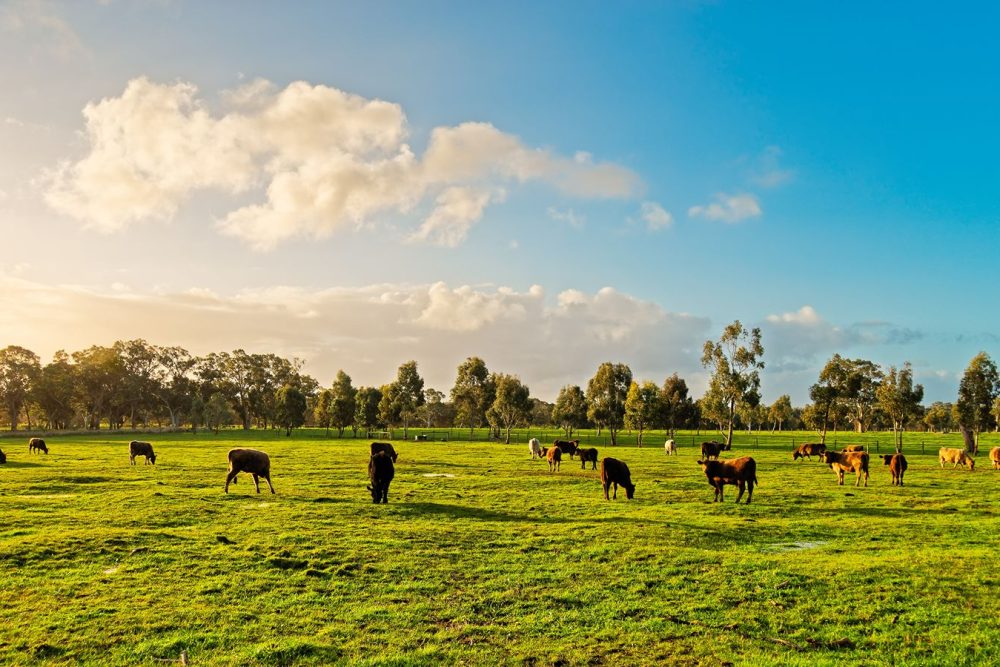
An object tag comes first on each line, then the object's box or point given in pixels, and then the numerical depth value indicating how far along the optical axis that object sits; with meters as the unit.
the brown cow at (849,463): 31.69
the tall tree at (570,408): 97.31
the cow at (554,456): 41.37
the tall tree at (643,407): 78.00
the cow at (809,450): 51.78
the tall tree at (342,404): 106.62
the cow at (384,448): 38.03
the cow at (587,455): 42.88
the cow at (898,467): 31.86
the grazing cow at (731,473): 25.20
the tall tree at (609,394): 85.25
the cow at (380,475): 23.72
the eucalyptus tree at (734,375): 71.62
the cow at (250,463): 26.45
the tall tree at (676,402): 85.19
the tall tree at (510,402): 89.88
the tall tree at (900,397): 65.25
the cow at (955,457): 43.62
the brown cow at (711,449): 50.69
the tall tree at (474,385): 99.44
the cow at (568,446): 48.57
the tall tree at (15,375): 111.81
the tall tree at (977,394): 62.16
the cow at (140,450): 41.59
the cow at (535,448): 53.27
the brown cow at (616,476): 26.20
